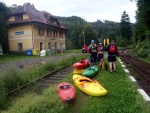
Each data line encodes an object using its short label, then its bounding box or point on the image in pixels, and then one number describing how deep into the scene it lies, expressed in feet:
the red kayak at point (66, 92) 13.24
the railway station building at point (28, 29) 73.53
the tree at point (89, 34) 166.26
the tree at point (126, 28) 182.30
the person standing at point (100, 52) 27.90
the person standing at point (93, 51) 27.01
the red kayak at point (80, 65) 23.71
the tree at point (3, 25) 60.43
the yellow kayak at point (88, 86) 14.57
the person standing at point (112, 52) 24.26
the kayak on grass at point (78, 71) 23.77
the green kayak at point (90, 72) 21.86
